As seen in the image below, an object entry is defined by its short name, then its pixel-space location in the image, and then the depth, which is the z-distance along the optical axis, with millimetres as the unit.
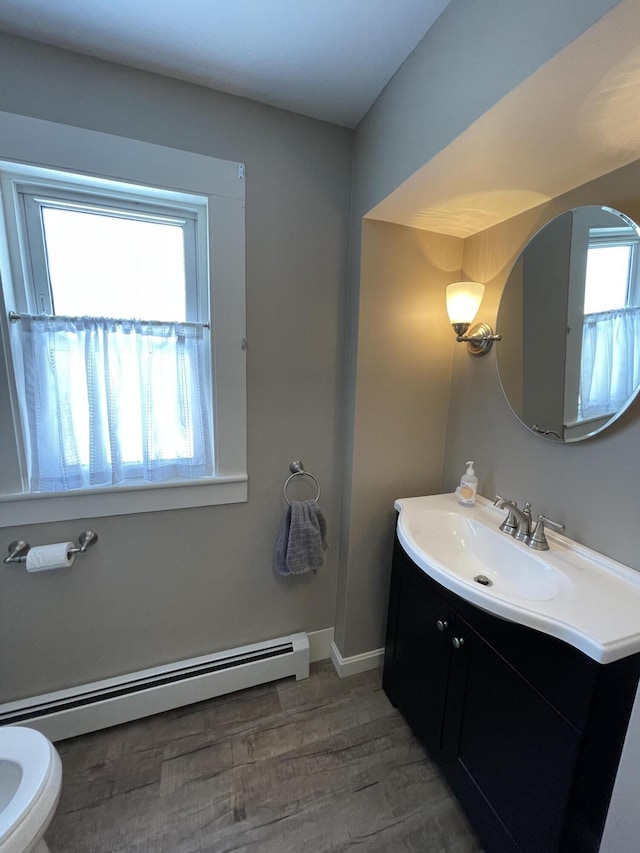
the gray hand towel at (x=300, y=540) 1478
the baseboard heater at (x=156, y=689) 1299
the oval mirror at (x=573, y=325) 938
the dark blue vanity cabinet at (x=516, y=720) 764
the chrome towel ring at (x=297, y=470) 1516
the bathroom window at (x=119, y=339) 1142
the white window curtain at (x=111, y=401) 1158
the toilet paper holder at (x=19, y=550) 1192
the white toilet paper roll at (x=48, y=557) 1174
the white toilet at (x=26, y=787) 769
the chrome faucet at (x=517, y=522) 1118
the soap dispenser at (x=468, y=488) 1381
